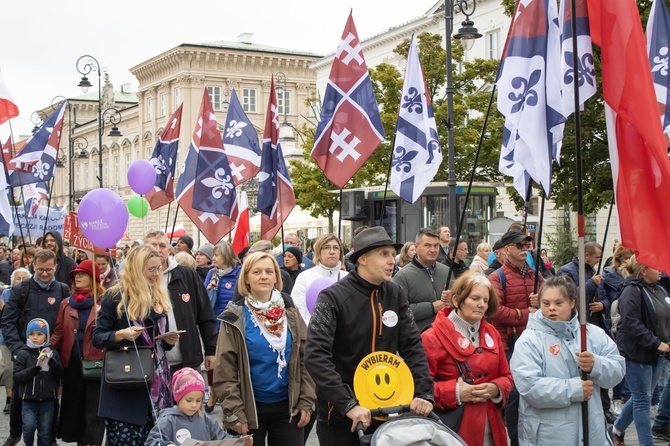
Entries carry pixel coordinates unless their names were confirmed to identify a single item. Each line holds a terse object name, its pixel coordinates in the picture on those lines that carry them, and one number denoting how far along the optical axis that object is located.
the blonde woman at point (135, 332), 6.58
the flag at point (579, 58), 6.48
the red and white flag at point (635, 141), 5.53
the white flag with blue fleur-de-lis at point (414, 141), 11.47
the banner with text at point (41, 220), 21.56
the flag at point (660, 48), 10.54
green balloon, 20.15
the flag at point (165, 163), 17.00
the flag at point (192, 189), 13.25
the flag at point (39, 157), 15.59
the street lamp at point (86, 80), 29.09
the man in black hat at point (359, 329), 5.31
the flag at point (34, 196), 20.96
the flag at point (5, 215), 12.11
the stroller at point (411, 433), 4.71
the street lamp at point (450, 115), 15.77
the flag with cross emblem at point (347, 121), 10.34
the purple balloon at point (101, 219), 7.56
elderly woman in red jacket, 5.83
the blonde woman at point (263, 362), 6.01
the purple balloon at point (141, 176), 15.03
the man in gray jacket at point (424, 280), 8.41
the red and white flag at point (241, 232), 14.98
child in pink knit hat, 5.78
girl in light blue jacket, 5.73
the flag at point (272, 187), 12.25
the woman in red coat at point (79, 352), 7.90
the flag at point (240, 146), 15.48
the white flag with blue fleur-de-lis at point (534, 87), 6.83
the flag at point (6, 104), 11.05
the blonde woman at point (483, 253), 13.23
